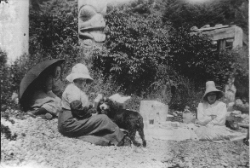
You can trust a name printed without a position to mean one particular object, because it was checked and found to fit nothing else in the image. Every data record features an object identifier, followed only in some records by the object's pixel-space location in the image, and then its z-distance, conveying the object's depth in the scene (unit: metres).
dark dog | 3.87
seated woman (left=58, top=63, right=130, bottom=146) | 3.88
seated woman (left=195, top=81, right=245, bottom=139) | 3.96
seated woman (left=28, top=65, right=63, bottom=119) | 4.07
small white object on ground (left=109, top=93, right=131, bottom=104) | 4.05
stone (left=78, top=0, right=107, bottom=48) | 4.21
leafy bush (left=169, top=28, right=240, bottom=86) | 3.98
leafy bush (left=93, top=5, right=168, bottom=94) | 4.11
